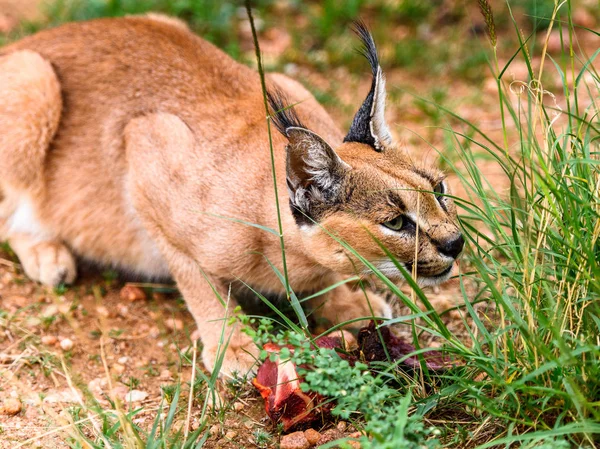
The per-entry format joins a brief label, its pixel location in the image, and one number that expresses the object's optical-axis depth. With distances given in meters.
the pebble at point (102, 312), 8.37
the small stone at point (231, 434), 6.00
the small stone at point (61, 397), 6.64
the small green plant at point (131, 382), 6.89
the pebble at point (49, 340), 7.64
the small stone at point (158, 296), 8.79
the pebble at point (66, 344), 7.64
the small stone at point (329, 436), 5.73
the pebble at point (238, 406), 6.44
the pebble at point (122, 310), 8.45
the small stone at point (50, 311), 8.13
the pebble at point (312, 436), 5.72
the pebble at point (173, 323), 8.20
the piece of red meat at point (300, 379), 5.82
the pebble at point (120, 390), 6.89
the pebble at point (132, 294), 8.72
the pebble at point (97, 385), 6.98
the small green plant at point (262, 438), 5.85
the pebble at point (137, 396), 6.80
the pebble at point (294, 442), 5.63
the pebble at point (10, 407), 6.44
